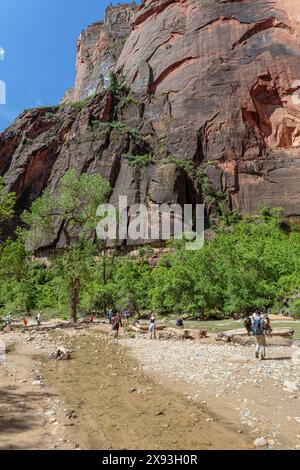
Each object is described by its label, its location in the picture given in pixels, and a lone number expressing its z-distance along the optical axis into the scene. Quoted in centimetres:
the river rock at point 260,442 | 638
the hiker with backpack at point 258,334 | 1390
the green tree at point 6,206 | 2439
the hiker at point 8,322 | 3085
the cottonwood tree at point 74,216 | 3181
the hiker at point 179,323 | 2819
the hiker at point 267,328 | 1751
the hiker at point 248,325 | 2071
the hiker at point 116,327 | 2413
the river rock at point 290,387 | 940
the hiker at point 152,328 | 2348
